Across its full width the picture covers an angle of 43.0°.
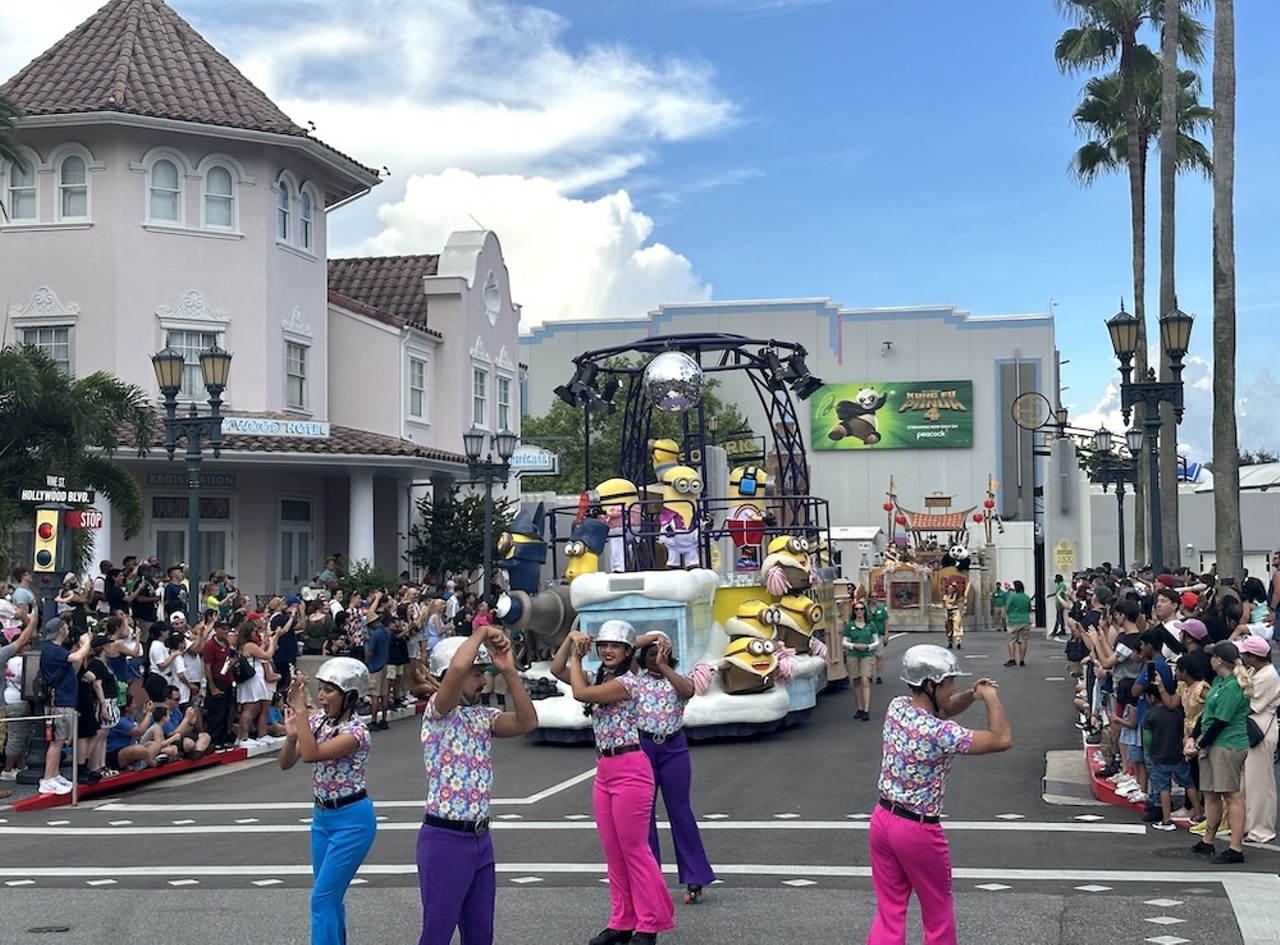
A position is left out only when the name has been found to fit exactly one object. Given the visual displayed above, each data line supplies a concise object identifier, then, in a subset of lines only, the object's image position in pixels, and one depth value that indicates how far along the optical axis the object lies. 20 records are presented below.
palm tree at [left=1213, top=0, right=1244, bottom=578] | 21.88
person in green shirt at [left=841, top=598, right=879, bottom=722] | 21.11
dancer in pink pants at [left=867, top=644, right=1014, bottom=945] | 7.30
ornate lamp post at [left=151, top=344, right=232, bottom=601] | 21.28
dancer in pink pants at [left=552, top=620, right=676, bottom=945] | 8.82
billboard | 84.12
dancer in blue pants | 7.43
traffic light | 16.80
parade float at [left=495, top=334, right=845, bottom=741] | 18.64
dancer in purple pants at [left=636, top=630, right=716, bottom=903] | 9.62
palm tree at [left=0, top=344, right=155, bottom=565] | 22.23
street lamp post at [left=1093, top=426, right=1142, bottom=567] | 33.97
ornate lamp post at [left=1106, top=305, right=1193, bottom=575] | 20.06
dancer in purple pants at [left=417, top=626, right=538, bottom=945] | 7.26
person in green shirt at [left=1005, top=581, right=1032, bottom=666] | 29.39
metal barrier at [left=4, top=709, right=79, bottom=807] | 15.73
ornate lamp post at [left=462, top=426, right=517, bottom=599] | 27.14
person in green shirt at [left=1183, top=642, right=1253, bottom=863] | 11.60
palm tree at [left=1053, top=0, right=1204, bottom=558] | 33.97
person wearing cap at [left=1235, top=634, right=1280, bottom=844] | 11.74
